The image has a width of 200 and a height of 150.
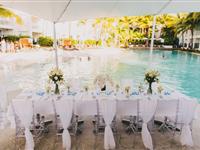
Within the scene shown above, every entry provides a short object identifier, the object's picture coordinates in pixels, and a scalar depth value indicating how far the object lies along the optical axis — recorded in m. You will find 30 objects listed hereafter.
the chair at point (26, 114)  3.27
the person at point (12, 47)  19.08
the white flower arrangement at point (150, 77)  4.07
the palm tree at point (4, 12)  9.44
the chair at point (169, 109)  3.68
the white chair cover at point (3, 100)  5.23
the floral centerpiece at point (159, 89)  4.12
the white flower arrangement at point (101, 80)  4.41
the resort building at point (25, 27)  25.14
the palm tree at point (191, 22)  22.18
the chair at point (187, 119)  3.51
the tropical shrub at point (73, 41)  23.24
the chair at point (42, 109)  3.73
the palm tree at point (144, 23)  25.06
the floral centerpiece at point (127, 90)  4.02
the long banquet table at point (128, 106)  3.53
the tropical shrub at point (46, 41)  26.14
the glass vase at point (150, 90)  4.12
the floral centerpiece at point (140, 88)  4.28
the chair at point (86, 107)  3.71
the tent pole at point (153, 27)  5.78
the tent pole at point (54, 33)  5.94
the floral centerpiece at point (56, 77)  4.11
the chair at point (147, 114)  3.38
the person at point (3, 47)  18.20
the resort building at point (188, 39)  23.23
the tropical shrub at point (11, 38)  24.10
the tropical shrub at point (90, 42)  24.62
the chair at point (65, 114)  3.36
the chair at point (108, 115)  3.40
